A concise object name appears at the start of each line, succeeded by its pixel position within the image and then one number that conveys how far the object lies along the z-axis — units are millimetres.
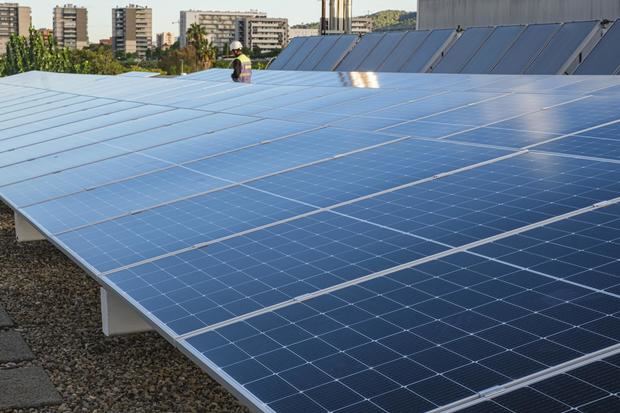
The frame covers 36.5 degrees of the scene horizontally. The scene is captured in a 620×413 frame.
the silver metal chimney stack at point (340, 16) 54094
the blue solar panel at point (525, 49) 28453
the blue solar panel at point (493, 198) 8125
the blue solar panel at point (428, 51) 32875
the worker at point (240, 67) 26750
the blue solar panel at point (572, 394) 4984
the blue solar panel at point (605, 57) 24406
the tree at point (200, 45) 159000
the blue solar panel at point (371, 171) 10227
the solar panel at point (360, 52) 36969
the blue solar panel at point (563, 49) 27188
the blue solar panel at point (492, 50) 30031
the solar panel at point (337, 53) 38688
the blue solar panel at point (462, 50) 31062
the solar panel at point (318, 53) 40344
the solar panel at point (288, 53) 41941
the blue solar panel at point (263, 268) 7699
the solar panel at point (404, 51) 34281
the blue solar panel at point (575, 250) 6586
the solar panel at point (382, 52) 35656
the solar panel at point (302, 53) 41000
